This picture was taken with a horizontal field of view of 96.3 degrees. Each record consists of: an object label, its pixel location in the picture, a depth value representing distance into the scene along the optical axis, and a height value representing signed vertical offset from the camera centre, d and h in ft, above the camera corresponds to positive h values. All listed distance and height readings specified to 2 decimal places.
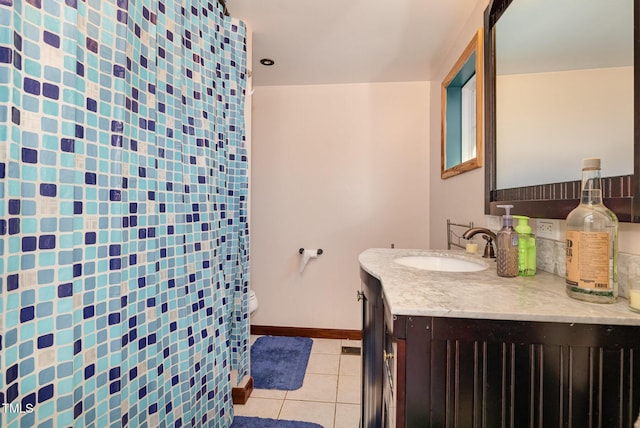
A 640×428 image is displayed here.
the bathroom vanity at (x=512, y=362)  1.97 -1.09
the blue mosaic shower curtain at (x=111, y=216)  1.93 -0.04
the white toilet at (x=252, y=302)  6.91 -2.24
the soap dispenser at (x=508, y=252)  3.11 -0.45
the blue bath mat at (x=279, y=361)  6.38 -3.79
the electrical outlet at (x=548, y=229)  3.18 -0.20
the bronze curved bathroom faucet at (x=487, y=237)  3.83 -0.37
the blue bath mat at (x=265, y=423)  5.10 -3.82
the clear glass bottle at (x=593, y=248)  2.24 -0.29
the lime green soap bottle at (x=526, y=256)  3.18 -0.50
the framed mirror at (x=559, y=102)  2.34 +1.14
